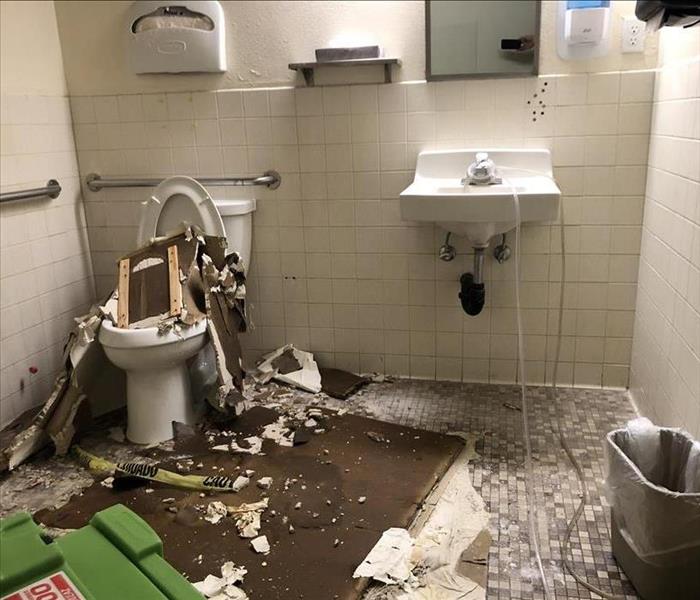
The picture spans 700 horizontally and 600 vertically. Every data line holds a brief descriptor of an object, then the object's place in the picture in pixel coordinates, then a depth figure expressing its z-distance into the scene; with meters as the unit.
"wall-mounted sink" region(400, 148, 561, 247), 2.03
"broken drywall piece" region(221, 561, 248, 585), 1.58
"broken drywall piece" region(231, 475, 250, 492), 1.97
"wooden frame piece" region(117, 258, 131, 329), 2.23
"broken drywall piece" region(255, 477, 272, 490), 1.99
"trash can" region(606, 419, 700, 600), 1.34
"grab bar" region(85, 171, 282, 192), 2.66
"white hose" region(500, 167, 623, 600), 1.56
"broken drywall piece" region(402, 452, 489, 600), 1.53
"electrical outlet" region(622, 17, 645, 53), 2.24
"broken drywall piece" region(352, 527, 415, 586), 1.57
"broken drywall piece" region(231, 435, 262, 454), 2.20
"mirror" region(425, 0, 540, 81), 2.33
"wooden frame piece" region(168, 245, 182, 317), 2.26
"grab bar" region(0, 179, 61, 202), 2.37
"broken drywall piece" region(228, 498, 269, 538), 1.77
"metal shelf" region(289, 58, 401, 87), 2.38
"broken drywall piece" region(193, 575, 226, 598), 1.54
